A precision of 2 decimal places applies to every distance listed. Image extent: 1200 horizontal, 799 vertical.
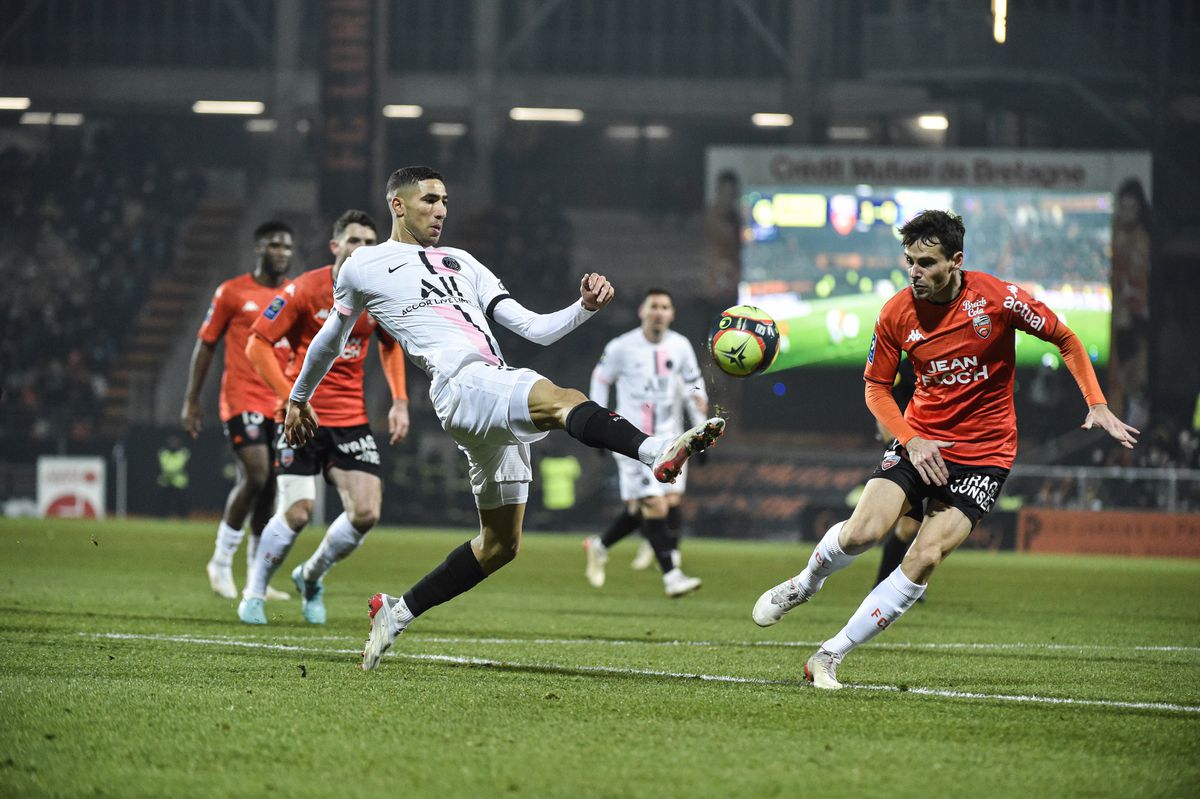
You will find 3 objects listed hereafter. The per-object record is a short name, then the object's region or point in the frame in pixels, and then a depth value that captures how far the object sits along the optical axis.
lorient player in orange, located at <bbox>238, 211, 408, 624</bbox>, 17.58
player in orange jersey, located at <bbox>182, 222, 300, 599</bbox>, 20.89
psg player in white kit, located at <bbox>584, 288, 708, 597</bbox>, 26.77
